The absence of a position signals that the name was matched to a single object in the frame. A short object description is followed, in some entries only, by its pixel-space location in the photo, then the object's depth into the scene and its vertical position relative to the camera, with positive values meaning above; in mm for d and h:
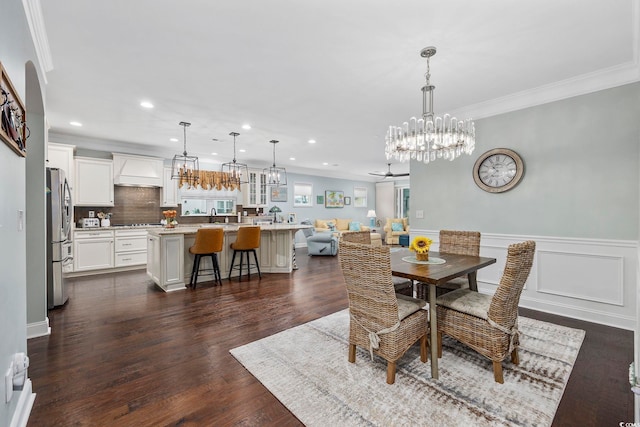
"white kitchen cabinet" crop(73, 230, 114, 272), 5219 -692
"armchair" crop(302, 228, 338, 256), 7664 -880
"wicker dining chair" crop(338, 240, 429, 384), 1955 -716
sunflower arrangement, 2600 -334
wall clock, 3607 +500
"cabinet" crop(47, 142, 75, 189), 4977 +961
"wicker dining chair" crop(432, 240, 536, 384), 1938 -769
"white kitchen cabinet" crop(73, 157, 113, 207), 5430 +569
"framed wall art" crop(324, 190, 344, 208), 10258 +410
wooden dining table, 2082 -470
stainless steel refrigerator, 3459 -271
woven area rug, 1717 -1198
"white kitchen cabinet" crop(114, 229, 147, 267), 5652 -708
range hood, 5852 +859
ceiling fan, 8720 +1285
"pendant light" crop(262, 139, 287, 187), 5832 +718
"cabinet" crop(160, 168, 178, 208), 6609 +463
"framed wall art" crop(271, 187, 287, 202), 8795 +507
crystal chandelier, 2635 +647
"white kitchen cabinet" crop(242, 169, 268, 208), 7848 +565
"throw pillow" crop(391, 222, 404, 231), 9852 -543
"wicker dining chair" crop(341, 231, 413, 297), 2871 -694
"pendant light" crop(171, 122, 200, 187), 4793 +601
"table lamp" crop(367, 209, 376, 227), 11063 -268
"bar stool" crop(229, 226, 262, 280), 4852 -474
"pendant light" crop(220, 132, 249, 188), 5542 +635
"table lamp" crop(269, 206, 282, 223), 7947 -6
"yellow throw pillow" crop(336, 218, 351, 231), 10027 -477
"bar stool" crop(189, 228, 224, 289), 4402 -512
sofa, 9523 -476
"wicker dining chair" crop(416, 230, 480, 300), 2920 -408
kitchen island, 4379 -724
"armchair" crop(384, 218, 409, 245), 9714 -672
